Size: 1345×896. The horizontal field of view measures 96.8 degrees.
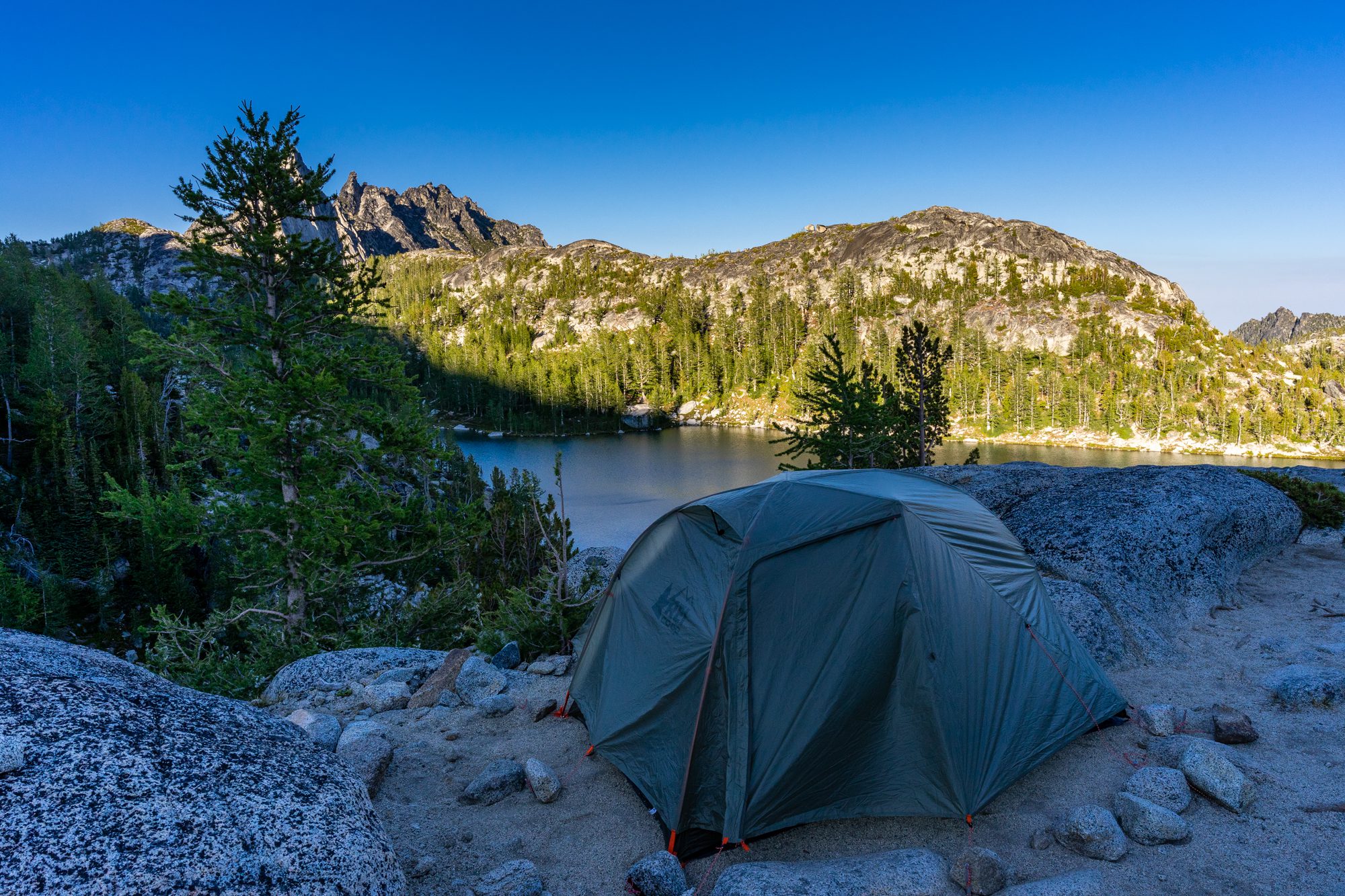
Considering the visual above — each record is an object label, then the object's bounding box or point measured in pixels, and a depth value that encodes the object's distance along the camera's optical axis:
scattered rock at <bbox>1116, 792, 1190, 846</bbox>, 3.76
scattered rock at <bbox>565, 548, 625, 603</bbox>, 9.23
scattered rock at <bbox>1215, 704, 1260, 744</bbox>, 4.76
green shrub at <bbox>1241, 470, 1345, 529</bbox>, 10.02
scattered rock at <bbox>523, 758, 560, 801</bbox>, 4.67
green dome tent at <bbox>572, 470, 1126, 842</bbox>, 4.30
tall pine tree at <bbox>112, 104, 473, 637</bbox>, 10.87
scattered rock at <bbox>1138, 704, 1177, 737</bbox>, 5.04
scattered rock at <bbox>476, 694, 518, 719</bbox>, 6.20
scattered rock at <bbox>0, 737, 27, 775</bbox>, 2.32
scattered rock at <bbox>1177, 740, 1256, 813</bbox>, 3.98
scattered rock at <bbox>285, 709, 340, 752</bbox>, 5.38
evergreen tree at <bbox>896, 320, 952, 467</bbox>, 21.44
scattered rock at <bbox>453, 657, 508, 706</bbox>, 6.56
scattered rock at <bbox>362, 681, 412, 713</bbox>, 6.56
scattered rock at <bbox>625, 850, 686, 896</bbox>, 3.73
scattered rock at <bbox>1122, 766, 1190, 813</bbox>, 4.05
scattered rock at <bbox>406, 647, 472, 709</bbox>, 6.61
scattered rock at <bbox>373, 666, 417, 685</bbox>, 7.28
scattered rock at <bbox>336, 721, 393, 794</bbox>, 4.68
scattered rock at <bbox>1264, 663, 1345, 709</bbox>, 5.16
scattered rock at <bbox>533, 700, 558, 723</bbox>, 6.09
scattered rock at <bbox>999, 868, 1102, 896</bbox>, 3.30
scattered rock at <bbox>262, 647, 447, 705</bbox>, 7.39
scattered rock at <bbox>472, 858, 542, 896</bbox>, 3.59
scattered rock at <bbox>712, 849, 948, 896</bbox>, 3.43
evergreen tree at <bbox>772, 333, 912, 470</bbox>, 18.50
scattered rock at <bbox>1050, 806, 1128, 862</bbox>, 3.70
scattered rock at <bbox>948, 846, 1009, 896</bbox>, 3.53
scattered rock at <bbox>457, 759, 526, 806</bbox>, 4.66
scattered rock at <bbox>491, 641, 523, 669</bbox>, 7.82
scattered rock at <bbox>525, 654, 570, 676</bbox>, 7.44
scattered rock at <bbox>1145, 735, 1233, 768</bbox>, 4.61
